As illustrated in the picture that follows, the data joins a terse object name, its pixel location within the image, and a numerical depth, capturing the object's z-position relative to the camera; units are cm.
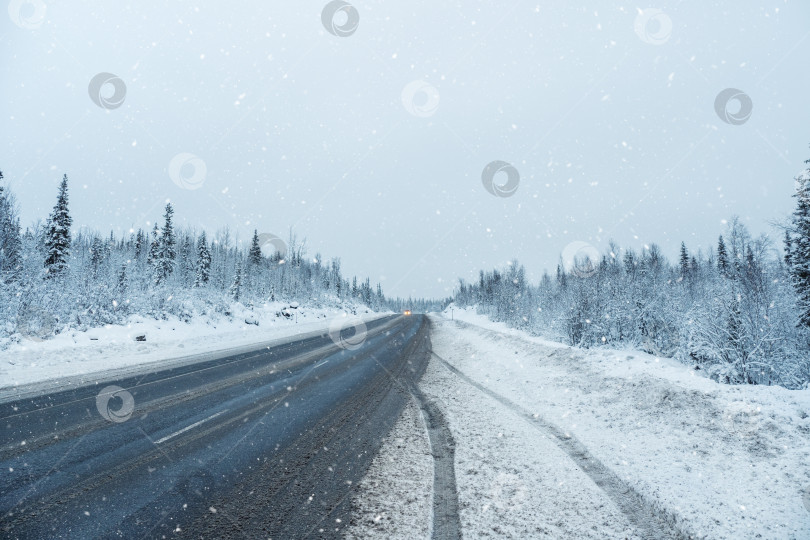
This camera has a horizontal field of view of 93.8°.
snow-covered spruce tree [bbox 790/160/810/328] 1309
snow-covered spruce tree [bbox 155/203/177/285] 5025
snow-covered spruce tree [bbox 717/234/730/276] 5653
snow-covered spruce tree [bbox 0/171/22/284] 1815
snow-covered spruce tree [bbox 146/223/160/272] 5652
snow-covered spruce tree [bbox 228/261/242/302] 4251
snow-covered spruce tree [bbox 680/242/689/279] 6631
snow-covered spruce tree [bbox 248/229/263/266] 6825
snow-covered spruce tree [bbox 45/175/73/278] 3519
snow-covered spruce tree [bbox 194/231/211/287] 5378
